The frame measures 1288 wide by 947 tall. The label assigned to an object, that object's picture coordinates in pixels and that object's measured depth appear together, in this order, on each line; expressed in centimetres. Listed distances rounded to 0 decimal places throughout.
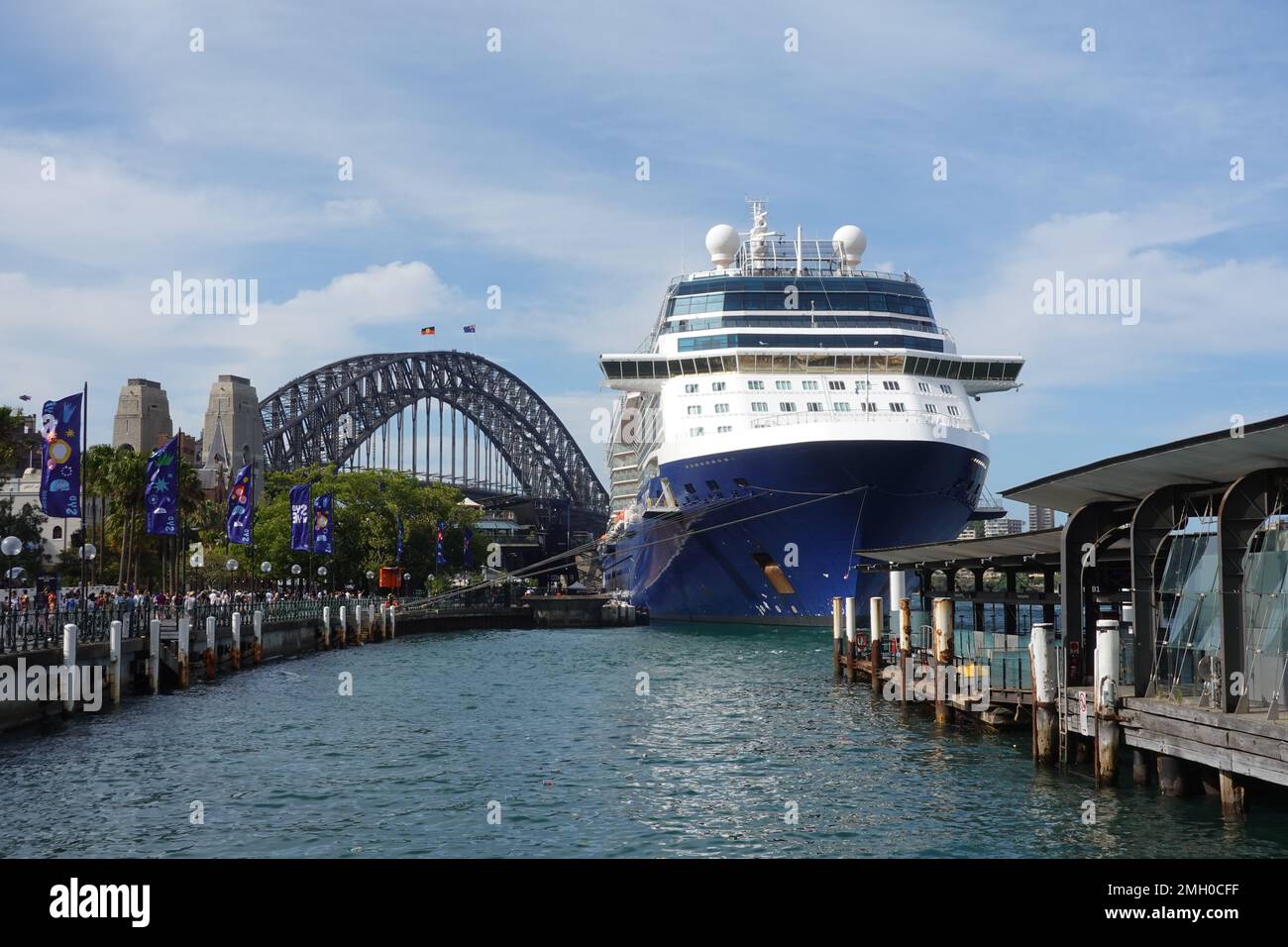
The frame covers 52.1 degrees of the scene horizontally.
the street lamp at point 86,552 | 3841
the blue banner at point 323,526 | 7019
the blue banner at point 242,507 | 5734
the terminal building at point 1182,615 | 1884
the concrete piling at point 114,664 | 3719
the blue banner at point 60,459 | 3428
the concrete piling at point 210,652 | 4753
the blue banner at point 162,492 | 4503
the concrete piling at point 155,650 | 4163
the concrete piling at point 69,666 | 3353
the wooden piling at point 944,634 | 3306
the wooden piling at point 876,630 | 3856
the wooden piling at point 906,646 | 3484
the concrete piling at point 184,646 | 4347
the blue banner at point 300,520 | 6538
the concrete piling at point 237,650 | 5184
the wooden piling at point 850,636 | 4222
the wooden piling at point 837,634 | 4488
